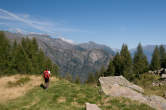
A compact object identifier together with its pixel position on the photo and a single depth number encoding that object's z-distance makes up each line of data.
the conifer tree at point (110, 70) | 66.06
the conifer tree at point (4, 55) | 48.28
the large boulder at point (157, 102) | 12.08
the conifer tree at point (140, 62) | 77.12
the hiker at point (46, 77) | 16.71
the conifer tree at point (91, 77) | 90.00
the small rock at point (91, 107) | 11.24
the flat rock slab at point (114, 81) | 16.93
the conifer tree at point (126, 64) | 64.36
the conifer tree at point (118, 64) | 67.12
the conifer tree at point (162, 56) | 93.20
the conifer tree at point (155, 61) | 85.82
